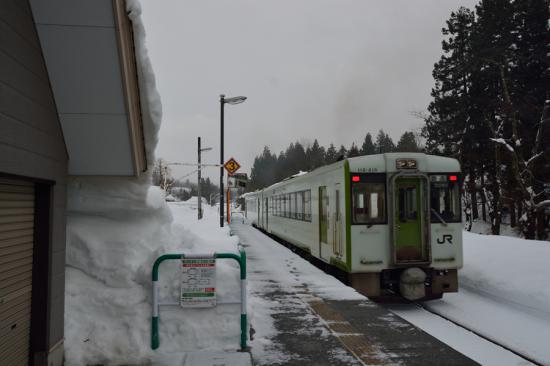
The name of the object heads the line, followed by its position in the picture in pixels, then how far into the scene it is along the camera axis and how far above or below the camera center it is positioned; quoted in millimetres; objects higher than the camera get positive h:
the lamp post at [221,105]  19203 +4536
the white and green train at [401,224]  9250 -289
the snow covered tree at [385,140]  106912 +17070
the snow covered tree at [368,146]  95438 +13885
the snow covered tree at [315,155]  98306 +12785
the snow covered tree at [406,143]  75531 +11864
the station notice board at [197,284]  5070 -804
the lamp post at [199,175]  23853 +1918
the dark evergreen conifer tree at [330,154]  95262 +12221
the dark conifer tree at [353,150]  84331 +11301
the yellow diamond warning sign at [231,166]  17000 +1692
